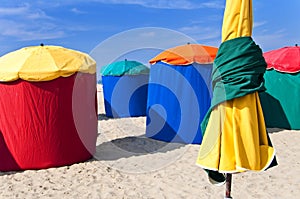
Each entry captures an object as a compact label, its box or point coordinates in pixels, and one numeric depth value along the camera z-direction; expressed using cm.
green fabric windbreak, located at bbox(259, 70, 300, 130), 835
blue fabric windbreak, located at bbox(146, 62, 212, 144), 706
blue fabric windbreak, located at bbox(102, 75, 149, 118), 1122
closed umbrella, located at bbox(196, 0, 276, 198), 222
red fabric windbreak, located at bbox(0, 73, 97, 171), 535
